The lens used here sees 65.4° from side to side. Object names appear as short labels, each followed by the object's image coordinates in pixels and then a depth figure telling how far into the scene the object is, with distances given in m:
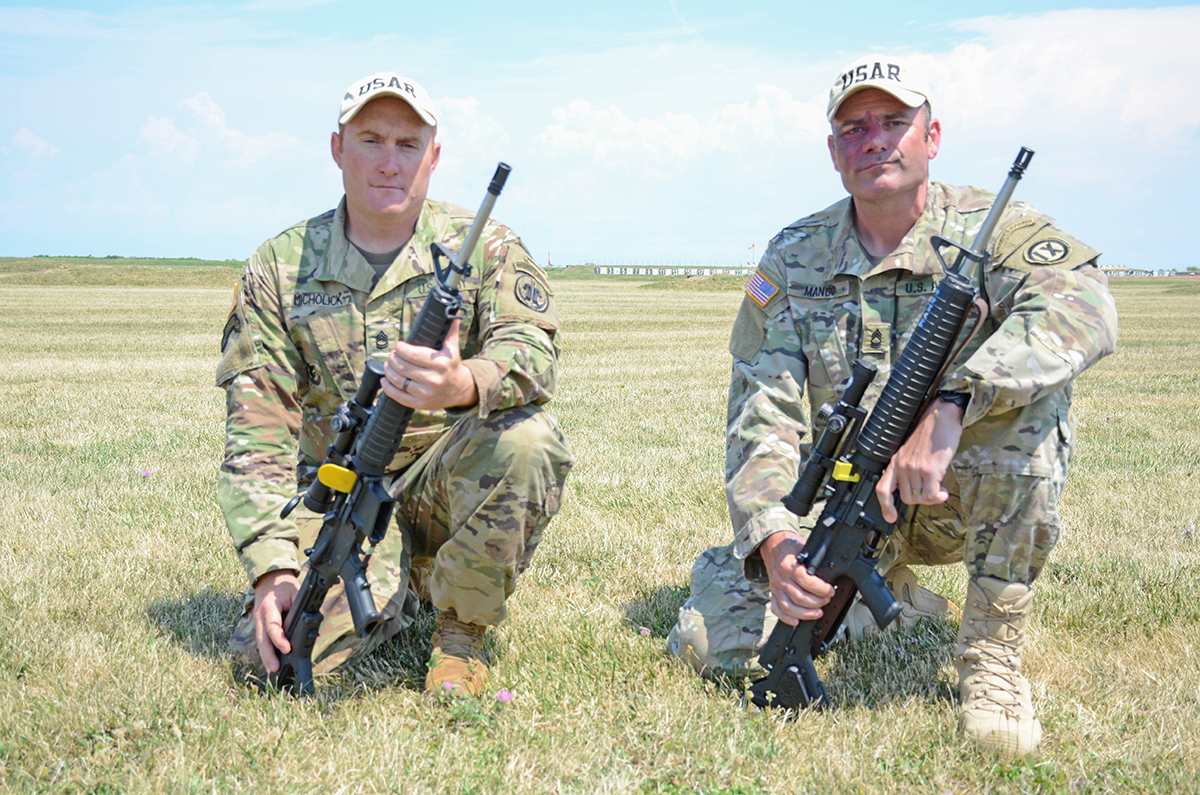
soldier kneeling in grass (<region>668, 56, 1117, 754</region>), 3.11
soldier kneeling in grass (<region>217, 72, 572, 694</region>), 3.48
